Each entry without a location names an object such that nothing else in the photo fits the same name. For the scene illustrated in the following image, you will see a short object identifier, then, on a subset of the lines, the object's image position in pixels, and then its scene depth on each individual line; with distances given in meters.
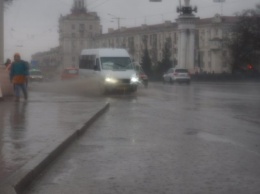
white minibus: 31.81
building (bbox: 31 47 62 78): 87.34
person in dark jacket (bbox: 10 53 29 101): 22.58
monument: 80.38
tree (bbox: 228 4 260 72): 94.03
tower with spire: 89.36
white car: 65.25
